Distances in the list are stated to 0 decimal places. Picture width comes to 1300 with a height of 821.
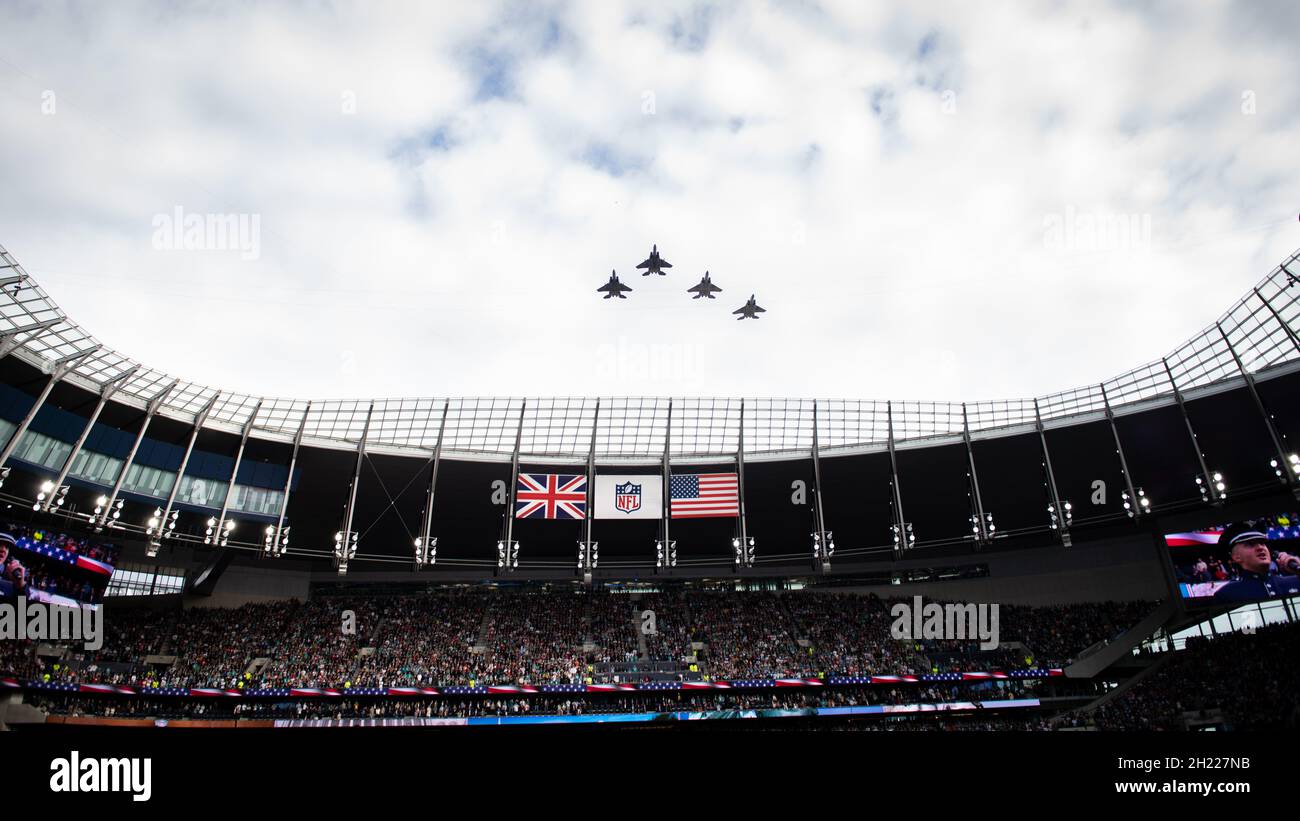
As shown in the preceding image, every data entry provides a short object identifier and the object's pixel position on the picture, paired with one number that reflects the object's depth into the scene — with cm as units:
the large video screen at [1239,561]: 4400
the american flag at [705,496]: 5256
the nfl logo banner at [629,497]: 5372
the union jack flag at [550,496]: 5231
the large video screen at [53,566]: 4015
